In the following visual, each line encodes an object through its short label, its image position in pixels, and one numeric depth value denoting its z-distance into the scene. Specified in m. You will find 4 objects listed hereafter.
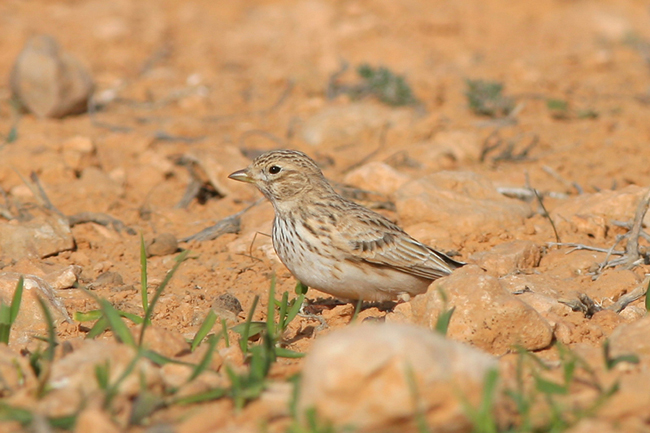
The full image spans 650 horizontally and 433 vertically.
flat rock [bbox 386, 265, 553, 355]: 7.85
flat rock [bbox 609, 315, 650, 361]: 6.83
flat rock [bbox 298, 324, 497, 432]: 5.06
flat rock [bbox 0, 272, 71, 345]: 8.71
